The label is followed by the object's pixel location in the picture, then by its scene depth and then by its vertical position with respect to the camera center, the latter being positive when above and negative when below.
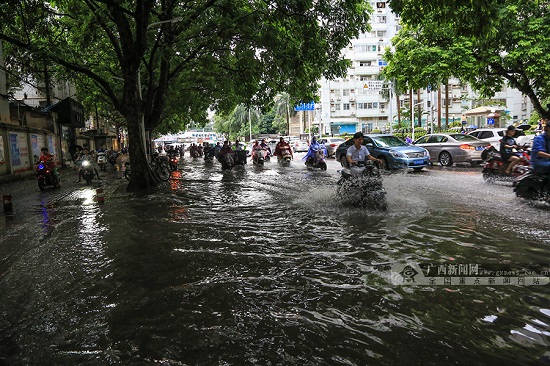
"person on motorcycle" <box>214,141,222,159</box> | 29.78 +0.22
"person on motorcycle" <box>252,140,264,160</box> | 22.55 +0.06
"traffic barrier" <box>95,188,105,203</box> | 10.02 -1.12
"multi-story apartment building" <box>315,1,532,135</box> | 58.88 +8.07
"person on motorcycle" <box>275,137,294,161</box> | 21.41 +0.06
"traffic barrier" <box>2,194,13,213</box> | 9.07 -1.04
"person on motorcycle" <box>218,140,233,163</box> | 19.41 +0.01
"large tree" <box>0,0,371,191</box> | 10.46 +3.47
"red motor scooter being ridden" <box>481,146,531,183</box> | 9.93 -0.74
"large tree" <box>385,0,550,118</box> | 16.08 +3.98
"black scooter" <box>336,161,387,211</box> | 7.62 -0.83
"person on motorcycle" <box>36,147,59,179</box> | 13.30 -0.06
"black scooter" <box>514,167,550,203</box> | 7.28 -0.93
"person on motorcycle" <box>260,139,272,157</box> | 24.41 +0.18
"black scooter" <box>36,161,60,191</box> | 13.33 -0.62
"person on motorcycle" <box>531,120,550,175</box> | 7.16 -0.21
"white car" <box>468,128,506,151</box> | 16.62 +0.28
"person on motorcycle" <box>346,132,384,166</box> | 8.27 -0.15
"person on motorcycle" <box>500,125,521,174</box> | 10.08 -0.22
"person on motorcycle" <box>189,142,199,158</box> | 40.09 +0.16
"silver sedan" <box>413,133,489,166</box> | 16.28 -0.25
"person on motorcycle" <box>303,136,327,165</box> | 18.28 -0.18
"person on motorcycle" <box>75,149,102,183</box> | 15.95 -0.05
